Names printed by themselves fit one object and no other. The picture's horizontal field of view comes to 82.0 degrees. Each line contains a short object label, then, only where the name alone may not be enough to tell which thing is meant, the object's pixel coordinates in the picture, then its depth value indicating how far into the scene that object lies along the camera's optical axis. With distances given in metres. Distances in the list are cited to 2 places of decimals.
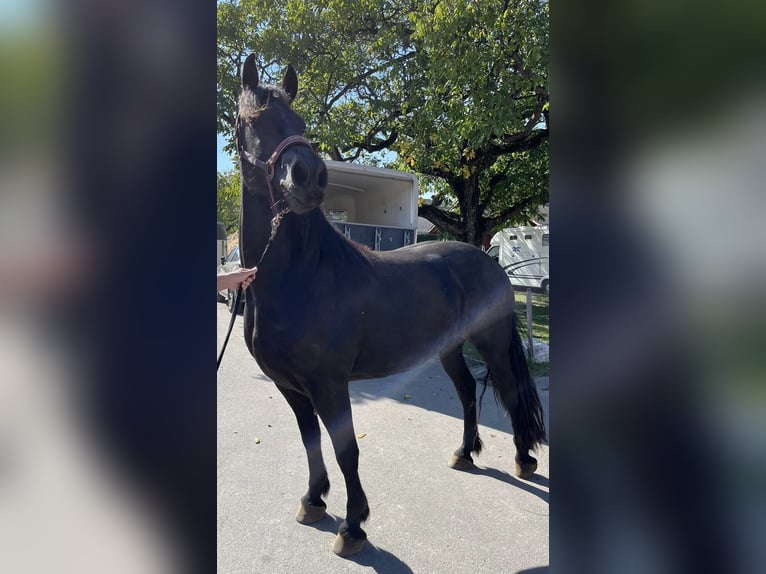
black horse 1.46
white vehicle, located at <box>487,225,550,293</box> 11.94
